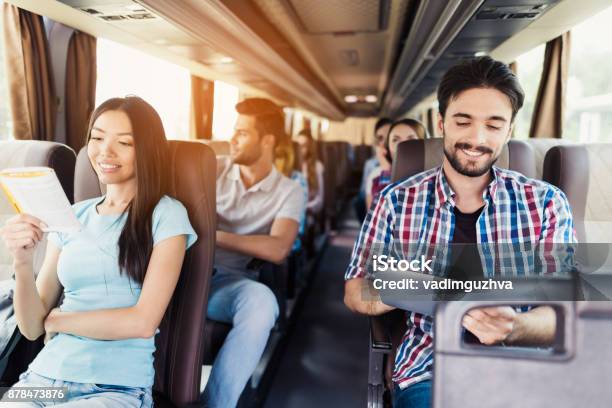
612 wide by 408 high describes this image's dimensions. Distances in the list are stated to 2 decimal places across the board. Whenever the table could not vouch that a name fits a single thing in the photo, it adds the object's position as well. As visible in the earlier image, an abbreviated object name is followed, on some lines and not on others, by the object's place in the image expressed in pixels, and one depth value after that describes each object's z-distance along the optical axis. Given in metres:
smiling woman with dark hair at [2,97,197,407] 1.35
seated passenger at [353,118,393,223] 4.05
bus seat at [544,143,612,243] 1.91
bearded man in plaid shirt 1.50
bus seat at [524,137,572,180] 2.18
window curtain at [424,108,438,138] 8.32
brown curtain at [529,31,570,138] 3.66
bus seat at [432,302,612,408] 0.76
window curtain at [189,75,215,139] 5.63
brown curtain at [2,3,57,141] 2.61
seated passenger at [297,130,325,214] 5.58
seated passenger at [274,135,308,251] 3.16
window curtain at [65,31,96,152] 3.14
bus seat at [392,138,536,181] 1.88
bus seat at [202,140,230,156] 3.57
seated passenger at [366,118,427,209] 3.30
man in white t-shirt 2.06
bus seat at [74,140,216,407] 1.60
